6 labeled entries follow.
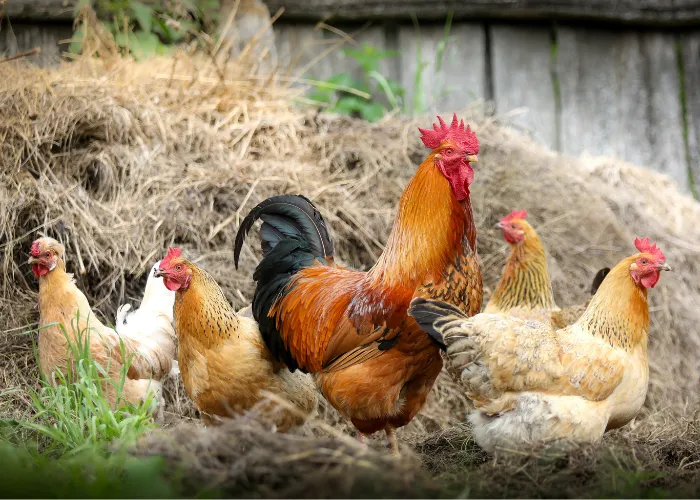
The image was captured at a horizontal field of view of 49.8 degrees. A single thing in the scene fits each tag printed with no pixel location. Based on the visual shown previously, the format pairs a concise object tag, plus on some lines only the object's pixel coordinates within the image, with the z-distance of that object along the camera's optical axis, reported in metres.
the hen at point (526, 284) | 4.71
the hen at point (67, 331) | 4.03
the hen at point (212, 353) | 3.99
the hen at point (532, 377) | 3.45
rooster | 3.70
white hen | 4.50
